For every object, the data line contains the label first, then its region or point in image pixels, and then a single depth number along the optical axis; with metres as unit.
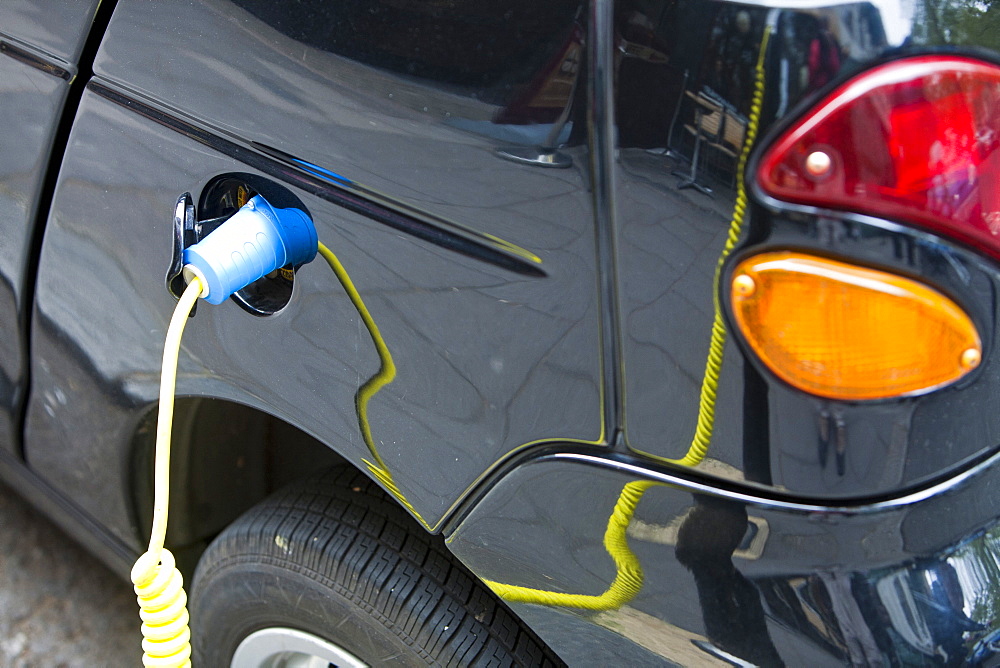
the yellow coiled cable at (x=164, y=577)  0.95
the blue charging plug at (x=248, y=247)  0.94
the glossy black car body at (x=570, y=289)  0.69
